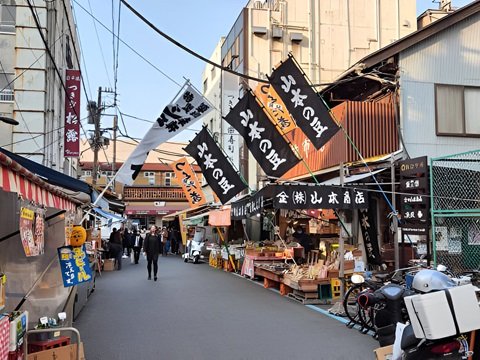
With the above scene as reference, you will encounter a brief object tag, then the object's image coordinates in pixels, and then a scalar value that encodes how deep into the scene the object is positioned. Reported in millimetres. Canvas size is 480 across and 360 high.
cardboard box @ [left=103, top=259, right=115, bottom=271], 22641
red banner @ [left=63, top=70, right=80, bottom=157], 20859
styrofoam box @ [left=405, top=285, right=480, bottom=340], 4281
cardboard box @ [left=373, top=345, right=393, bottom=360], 5469
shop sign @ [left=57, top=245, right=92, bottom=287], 7082
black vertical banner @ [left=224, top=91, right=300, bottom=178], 12094
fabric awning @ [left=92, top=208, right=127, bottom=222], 17238
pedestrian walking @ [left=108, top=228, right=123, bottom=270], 23453
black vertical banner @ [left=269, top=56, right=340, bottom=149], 11094
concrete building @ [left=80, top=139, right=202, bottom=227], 55500
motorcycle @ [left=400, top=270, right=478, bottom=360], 4367
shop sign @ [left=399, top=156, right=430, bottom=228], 10266
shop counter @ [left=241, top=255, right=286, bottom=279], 17562
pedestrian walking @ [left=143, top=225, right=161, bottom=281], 17734
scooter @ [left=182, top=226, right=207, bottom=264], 26984
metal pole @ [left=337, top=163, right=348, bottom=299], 11320
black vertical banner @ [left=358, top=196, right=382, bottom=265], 13281
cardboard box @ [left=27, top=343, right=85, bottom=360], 5805
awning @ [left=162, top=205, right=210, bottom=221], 28797
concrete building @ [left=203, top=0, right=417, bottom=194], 28953
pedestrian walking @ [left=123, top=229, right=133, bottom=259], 30484
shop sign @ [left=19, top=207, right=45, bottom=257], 5027
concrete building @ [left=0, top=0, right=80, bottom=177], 18344
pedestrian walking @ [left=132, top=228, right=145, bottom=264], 27803
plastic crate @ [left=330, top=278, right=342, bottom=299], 12117
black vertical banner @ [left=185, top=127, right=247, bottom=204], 13984
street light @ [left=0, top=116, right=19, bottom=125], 9792
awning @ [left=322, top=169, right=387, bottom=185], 13305
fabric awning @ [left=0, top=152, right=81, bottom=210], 3918
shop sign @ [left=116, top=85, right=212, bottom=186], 10602
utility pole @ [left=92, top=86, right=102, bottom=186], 27734
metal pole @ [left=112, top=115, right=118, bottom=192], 38056
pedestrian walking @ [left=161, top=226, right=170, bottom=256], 35219
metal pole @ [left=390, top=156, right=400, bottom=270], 11938
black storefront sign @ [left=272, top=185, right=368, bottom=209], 11273
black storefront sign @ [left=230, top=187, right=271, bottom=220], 12953
